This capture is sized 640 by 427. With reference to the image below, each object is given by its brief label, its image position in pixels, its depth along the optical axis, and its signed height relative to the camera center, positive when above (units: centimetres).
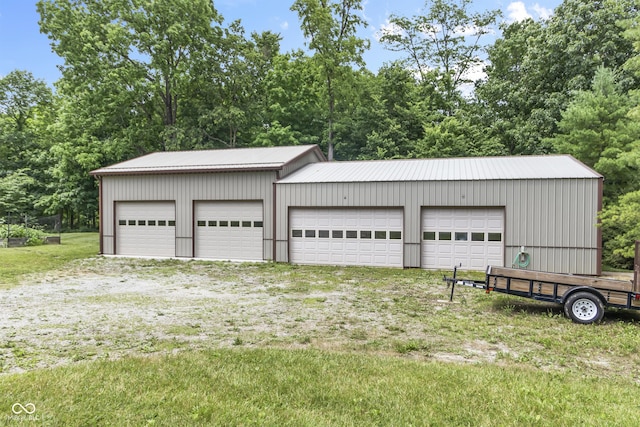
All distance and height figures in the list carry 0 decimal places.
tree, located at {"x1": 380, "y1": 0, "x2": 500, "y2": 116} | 3244 +1432
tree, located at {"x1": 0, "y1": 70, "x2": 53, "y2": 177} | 3212 +844
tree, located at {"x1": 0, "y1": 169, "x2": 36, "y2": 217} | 2647 +76
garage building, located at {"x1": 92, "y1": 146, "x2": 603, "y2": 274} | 1234 -11
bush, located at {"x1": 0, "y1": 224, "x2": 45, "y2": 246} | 1884 -139
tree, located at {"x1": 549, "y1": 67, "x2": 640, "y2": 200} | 1527 +312
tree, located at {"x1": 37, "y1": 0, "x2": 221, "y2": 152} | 2619 +1093
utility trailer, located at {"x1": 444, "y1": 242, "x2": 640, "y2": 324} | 675 -146
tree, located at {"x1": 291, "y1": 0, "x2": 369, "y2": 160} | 2856 +1247
